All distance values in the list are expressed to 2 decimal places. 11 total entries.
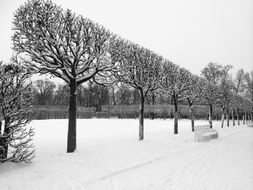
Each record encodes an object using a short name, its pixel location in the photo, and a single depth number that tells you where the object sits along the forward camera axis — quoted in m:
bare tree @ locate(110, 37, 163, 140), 12.84
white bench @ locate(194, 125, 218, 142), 14.27
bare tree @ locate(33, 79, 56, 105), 68.25
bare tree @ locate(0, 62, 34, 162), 6.26
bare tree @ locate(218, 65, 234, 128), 26.72
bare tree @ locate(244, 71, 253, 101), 53.12
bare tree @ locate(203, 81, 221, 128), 23.12
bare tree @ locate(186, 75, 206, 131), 19.63
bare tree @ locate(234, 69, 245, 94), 55.72
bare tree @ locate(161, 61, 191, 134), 17.45
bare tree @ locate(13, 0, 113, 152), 8.29
